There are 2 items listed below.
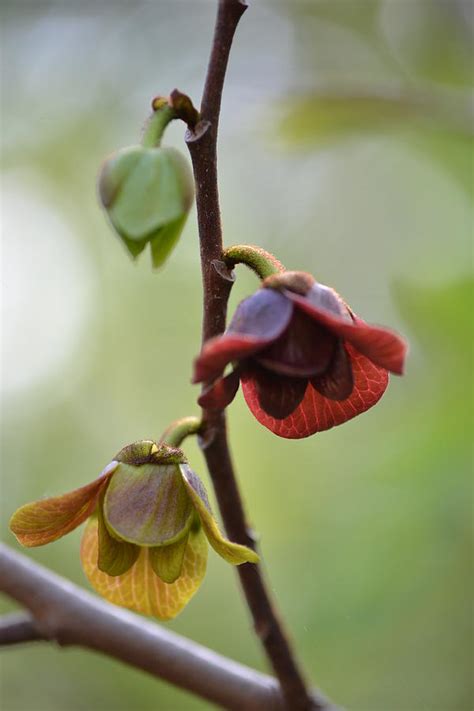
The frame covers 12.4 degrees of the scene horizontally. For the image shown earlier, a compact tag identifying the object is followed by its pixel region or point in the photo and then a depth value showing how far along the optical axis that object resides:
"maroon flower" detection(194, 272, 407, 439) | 0.35
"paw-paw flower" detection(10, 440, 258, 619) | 0.37
